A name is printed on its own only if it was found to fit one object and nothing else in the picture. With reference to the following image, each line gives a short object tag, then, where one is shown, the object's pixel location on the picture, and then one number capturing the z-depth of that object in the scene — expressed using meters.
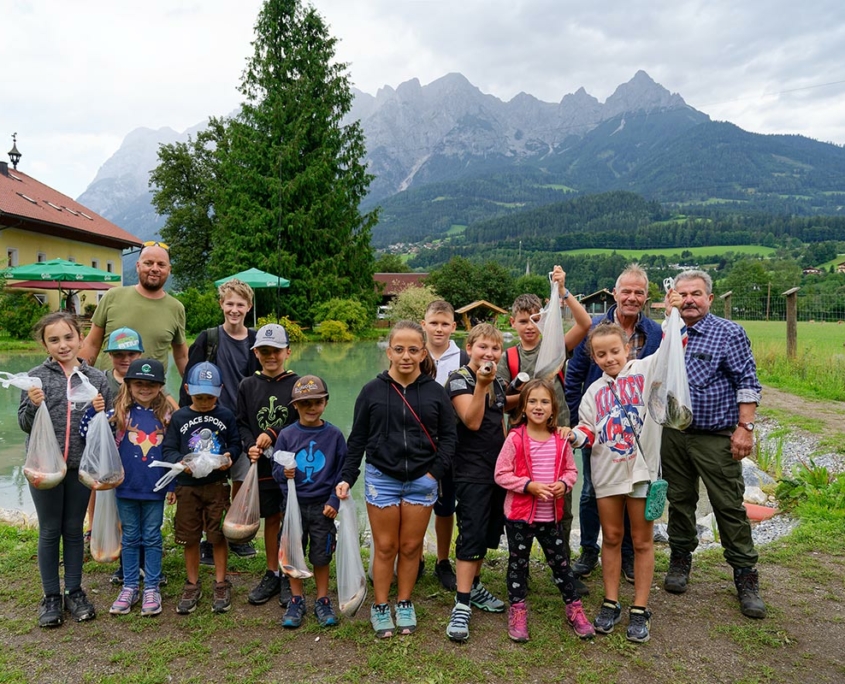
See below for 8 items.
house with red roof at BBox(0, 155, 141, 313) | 26.31
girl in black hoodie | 2.99
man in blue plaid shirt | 3.33
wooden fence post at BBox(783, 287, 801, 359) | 11.32
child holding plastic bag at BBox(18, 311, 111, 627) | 3.11
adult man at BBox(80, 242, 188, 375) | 3.77
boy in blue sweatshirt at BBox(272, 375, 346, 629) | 3.12
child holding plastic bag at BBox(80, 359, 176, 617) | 3.21
